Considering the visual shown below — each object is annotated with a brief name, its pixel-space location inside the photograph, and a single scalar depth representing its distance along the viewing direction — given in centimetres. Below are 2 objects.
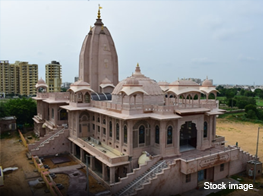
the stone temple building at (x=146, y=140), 1950
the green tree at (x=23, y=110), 4425
